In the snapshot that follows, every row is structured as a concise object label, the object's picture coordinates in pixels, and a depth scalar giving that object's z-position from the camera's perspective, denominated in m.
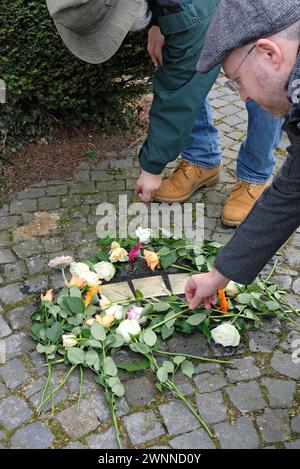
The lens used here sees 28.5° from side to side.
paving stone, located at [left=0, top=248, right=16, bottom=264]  3.24
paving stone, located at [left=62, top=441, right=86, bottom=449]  2.32
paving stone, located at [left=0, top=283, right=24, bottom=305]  2.97
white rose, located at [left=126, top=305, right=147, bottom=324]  2.75
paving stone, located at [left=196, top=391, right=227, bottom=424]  2.44
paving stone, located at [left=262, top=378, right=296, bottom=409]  2.52
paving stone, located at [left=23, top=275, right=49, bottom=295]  3.02
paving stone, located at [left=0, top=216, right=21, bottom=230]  3.51
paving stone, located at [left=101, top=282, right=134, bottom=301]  2.96
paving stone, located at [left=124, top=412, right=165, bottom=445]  2.36
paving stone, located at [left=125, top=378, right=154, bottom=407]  2.50
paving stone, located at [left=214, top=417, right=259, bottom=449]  2.35
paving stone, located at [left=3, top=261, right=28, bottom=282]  3.12
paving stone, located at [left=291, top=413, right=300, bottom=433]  2.41
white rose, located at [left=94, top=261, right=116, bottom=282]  3.01
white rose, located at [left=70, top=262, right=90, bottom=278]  2.96
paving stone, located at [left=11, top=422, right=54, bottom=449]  2.32
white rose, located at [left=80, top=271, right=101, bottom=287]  2.91
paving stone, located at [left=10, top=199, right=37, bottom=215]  3.64
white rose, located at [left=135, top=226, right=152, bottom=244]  3.24
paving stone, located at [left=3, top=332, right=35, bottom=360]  2.70
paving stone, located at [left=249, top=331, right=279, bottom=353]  2.76
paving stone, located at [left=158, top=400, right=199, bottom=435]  2.40
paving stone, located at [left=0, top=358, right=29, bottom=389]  2.56
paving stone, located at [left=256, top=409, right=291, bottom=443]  2.38
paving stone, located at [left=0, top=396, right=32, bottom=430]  2.40
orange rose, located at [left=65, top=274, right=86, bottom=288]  2.90
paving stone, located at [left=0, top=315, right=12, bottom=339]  2.78
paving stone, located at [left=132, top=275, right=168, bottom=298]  3.00
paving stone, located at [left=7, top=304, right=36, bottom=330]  2.83
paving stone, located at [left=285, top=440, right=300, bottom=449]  2.35
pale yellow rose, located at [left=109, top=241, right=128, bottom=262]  3.09
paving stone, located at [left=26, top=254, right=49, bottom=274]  3.17
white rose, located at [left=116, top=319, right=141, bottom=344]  2.66
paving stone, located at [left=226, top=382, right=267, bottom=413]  2.50
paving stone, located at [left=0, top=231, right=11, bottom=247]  3.36
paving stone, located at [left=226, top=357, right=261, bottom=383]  2.63
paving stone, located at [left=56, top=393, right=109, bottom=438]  2.38
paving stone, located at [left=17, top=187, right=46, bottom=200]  3.77
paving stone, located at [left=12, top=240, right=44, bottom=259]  3.29
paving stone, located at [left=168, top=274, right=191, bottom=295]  3.04
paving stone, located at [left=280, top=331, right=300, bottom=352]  2.78
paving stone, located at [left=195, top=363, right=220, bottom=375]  2.65
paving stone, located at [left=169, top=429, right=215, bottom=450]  2.34
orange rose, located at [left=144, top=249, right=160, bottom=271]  3.08
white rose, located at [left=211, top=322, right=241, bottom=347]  2.68
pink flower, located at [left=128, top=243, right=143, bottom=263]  3.16
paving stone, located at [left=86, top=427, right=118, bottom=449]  2.33
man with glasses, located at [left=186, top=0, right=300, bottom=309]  1.72
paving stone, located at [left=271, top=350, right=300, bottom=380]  2.66
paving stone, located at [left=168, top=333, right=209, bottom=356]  2.73
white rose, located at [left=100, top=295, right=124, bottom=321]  2.76
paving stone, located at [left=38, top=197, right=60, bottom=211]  3.69
